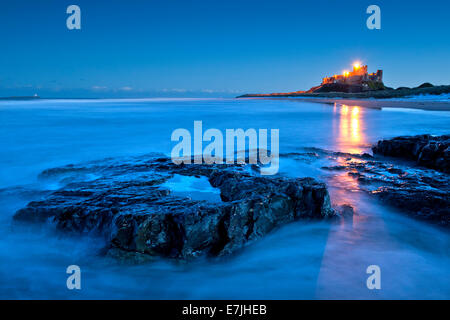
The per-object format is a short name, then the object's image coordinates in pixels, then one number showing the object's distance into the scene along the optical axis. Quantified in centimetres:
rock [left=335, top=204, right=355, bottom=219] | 350
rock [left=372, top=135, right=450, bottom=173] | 514
